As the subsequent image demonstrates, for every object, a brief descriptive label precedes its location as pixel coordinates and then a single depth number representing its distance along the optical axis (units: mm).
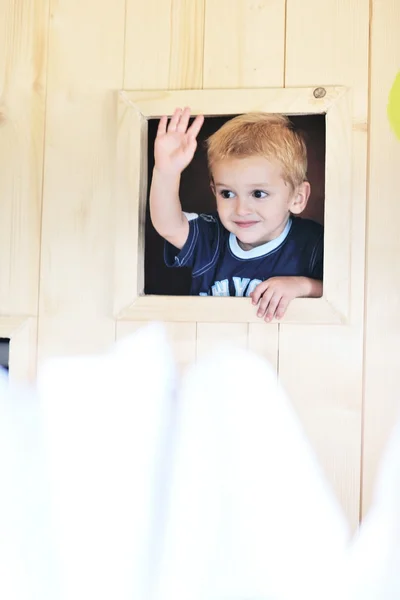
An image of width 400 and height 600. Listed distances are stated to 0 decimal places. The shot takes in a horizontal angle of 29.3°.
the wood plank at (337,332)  1264
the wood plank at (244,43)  1328
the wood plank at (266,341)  1296
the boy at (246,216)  1294
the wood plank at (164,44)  1352
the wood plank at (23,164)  1381
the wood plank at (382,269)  1257
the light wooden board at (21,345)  1350
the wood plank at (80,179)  1357
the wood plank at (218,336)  1307
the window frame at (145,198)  1271
